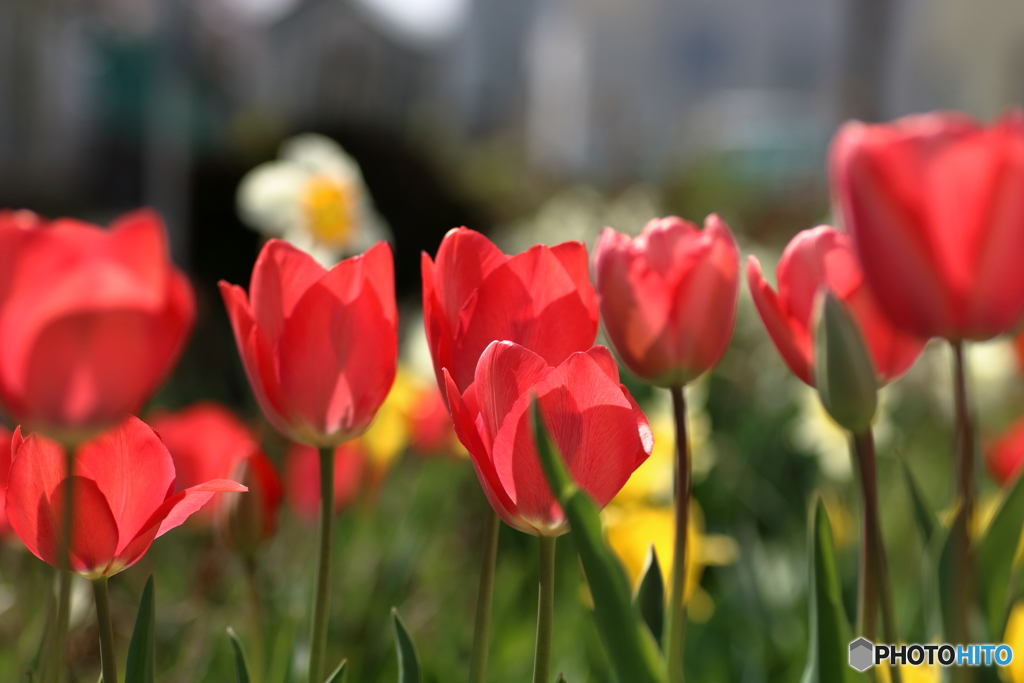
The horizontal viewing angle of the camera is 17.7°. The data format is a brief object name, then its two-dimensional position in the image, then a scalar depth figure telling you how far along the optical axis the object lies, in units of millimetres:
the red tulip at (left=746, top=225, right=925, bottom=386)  911
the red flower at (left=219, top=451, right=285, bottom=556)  1037
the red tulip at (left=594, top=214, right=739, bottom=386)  935
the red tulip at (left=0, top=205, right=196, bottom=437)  830
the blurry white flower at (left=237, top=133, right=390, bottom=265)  2777
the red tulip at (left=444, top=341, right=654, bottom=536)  873
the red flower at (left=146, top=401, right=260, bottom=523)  1225
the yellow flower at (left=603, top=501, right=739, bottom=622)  1334
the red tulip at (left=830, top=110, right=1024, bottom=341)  854
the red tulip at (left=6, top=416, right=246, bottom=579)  889
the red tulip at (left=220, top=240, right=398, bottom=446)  925
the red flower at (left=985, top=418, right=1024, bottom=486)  1456
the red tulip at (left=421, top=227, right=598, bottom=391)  899
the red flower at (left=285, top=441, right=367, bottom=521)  1526
